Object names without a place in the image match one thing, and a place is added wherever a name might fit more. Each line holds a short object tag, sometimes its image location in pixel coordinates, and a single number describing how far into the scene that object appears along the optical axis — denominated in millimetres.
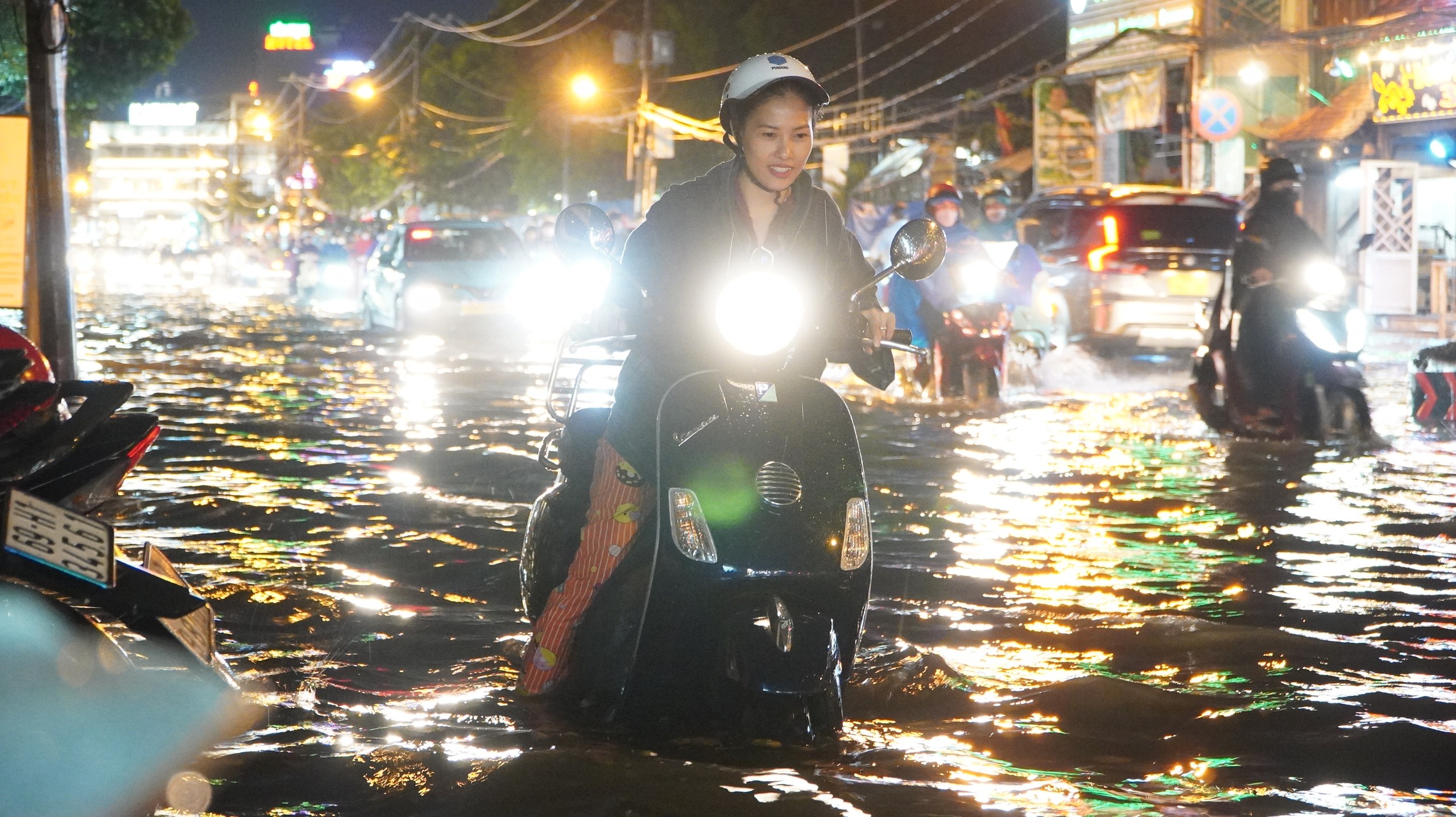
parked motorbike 3490
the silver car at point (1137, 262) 17125
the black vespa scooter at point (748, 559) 3918
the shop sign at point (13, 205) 11273
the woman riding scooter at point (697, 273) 4211
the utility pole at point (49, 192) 11409
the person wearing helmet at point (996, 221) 17703
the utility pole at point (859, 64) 40625
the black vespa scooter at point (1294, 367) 10883
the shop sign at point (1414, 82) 22812
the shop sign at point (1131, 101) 28906
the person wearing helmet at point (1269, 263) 10625
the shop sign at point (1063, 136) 31766
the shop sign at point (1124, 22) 30188
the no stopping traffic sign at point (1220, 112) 25781
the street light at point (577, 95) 45969
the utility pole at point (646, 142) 37281
